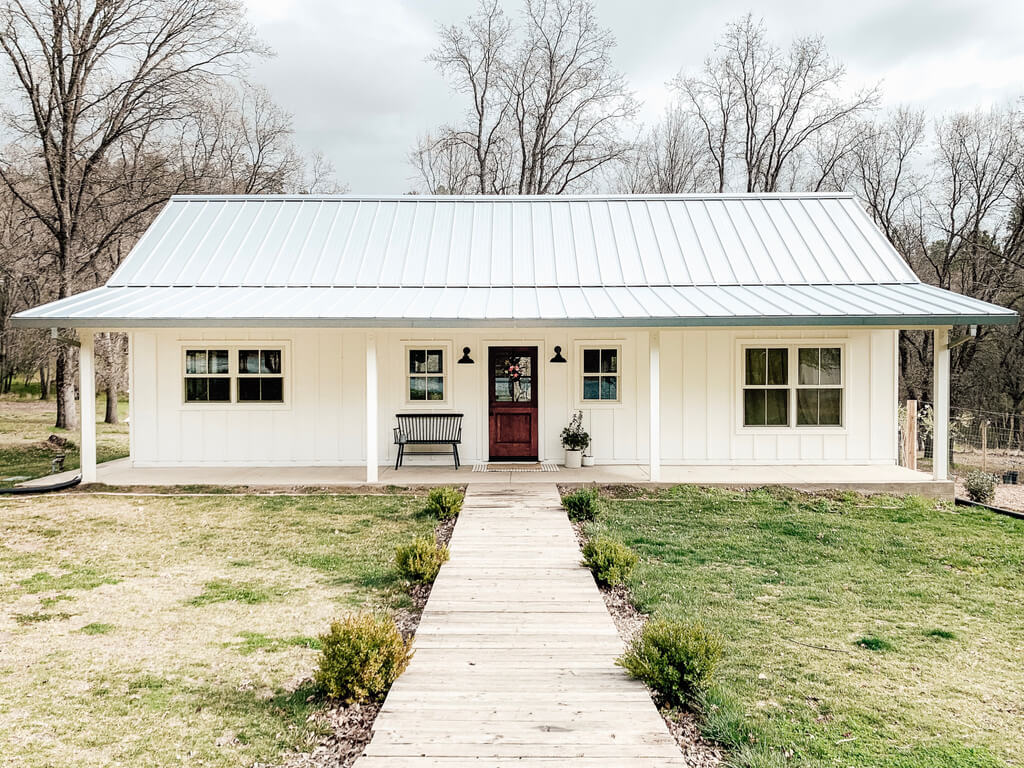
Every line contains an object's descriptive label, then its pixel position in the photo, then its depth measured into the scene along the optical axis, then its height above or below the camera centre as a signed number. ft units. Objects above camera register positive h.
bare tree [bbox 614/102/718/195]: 80.12 +29.80
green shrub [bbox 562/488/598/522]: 24.58 -5.03
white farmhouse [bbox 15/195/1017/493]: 33.45 +0.73
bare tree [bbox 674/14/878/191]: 72.84 +33.00
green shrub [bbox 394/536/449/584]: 17.49 -5.17
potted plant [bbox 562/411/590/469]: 33.22 -3.37
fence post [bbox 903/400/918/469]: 34.19 -3.27
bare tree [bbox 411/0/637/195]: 73.97 +35.72
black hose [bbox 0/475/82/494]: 29.50 -5.02
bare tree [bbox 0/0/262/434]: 50.55 +25.56
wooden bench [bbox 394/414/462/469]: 33.63 -2.50
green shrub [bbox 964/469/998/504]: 29.40 -5.19
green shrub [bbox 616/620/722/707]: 11.19 -5.25
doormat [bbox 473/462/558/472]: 32.81 -4.65
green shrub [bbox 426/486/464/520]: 24.66 -4.90
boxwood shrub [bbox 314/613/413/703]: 11.18 -5.17
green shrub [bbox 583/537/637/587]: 17.28 -5.23
